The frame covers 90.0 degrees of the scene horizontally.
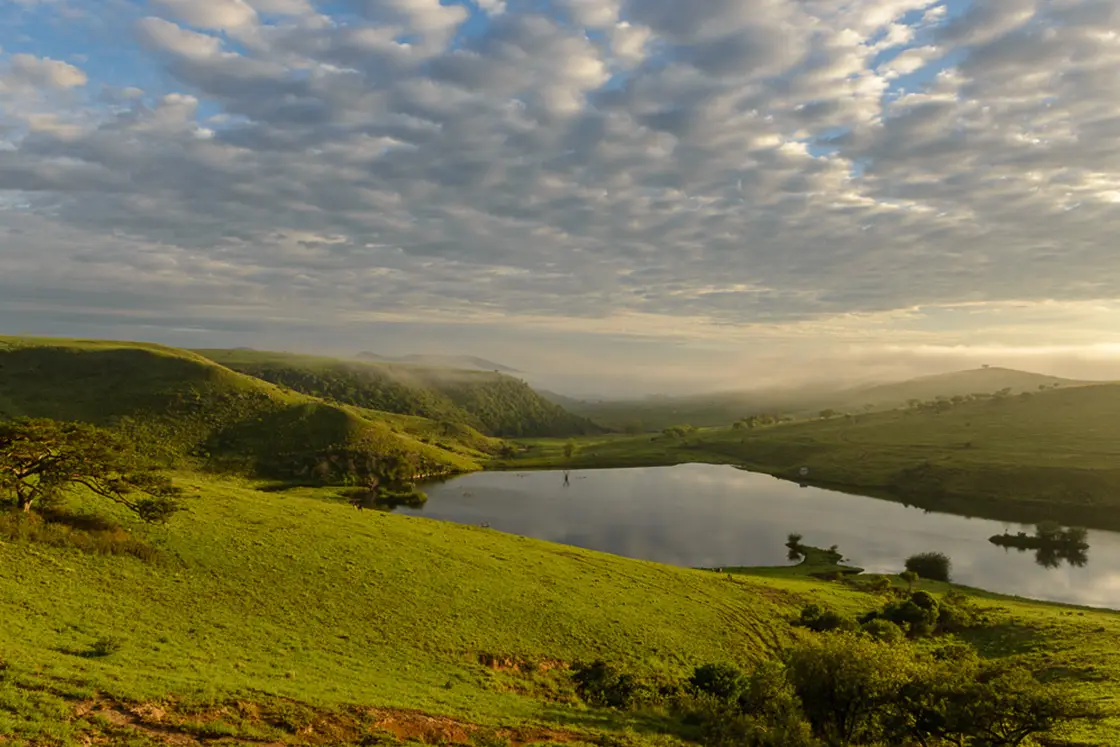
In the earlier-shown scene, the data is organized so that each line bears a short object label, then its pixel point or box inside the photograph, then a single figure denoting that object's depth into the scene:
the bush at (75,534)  37.09
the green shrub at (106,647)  25.80
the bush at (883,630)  51.42
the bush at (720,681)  35.62
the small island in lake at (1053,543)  115.44
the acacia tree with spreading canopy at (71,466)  39.66
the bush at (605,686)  35.06
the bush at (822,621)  54.03
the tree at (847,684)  26.53
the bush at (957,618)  58.53
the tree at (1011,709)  23.73
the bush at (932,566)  97.56
